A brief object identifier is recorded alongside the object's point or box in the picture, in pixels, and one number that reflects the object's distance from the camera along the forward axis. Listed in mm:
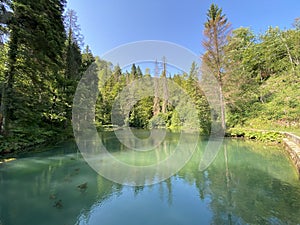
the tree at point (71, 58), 12998
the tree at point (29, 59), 7824
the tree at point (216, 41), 13742
